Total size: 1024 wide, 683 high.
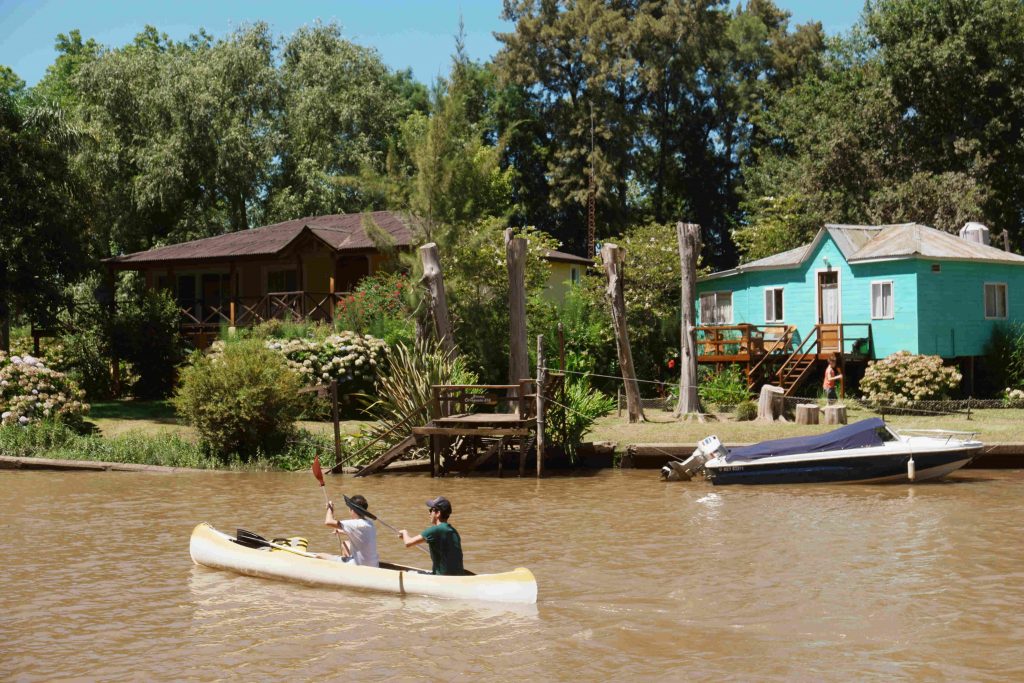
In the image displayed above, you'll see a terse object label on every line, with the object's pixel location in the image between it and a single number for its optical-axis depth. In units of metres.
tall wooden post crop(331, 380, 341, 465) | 23.50
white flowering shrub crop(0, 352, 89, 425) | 26.12
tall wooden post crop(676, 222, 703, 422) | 29.09
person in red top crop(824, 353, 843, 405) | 31.73
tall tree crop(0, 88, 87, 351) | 32.34
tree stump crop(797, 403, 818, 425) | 27.12
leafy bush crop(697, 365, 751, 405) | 32.28
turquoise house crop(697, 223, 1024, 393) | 34.00
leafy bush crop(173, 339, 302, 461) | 24.12
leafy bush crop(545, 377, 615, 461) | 23.44
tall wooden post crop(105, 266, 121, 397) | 35.50
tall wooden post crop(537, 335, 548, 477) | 22.59
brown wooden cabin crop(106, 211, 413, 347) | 37.41
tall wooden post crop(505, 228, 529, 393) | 25.70
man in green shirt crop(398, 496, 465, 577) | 12.80
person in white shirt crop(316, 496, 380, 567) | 13.34
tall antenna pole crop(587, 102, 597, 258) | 52.62
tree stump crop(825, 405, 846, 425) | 27.17
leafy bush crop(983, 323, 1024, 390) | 34.44
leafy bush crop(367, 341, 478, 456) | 23.62
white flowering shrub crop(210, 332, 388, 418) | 29.86
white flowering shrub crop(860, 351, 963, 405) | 31.23
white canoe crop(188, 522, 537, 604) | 12.36
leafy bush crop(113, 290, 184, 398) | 35.44
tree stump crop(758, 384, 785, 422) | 28.69
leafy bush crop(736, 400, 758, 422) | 28.95
